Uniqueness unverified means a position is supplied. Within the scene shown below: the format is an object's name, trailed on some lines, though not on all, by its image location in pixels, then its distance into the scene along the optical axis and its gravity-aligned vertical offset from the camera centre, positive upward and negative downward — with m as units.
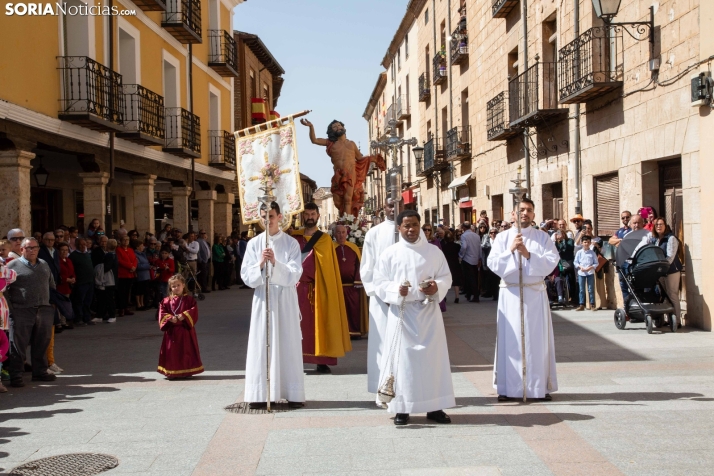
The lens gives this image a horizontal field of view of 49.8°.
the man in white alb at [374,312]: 6.68 -0.60
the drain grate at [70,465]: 4.91 -1.41
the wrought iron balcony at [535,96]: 16.05 +3.19
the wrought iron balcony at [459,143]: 24.34 +3.22
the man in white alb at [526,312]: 6.73 -0.64
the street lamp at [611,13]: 11.53 +3.40
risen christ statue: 12.77 +1.33
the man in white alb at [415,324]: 5.86 -0.63
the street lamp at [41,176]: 15.91 +1.56
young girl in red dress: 8.20 -0.94
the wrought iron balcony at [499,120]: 18.66 +3.09
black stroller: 10.42 -0.69
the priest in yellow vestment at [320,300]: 8.38 -0.62
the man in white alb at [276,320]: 6.64 -0.66
